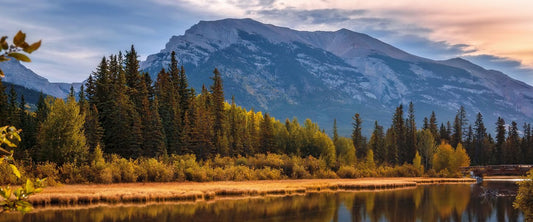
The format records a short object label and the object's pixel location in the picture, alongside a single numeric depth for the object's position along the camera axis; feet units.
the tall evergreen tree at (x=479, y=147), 476.54
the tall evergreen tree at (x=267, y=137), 324.39
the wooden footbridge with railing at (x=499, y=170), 345.31
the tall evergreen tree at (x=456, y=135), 487.20
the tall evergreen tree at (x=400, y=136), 435.53
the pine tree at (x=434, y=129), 480.64
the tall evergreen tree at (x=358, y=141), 410.72
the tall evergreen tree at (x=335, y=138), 374.02
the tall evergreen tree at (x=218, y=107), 307.37
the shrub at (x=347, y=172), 303.68
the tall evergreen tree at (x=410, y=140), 432.66
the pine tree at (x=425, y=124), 494.50
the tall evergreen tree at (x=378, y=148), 406.82
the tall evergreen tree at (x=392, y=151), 407.85
